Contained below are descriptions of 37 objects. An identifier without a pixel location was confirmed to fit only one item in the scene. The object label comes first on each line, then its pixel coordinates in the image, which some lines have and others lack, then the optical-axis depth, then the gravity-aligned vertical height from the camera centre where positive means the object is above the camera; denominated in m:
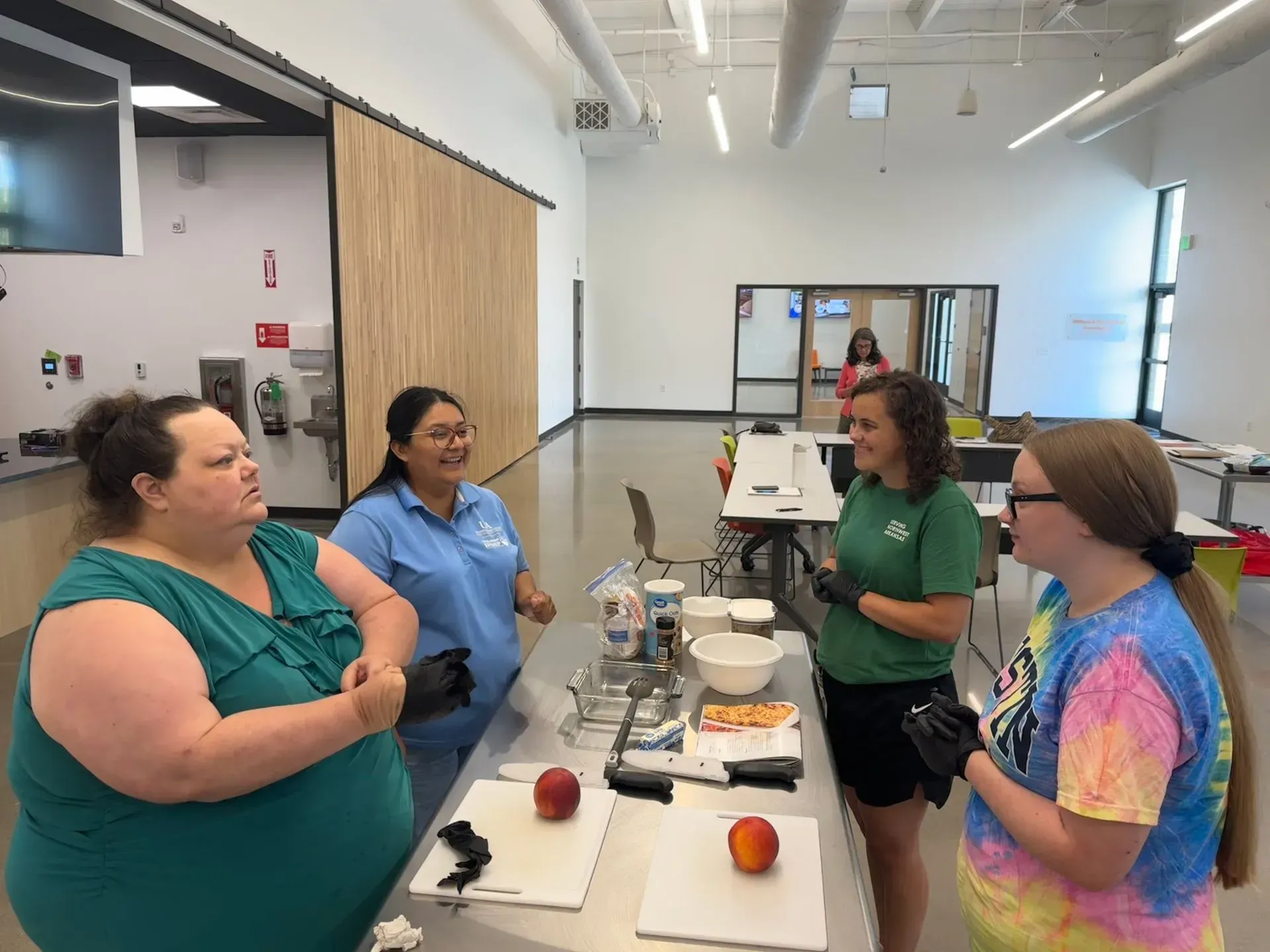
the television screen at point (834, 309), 16.67 +0.58
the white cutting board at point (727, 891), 1.19 -0.82
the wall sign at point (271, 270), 6.38 +0.43
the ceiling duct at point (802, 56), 6.50 +2.49
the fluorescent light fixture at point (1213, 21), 5.60 +2.28
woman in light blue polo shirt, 1.96 -0.54
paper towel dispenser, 6.32 -0.13
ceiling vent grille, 11.44 +2.93
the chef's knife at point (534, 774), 1.58 -0.82
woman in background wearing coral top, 7.30 -0.15
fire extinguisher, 6.49 -0.60
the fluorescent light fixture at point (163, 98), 5.13 +1.41
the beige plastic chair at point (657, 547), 4.69 -1.21
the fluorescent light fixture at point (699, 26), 6.35 +2.46
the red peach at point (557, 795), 1.42 -0.78
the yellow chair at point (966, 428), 7.38 -0.77
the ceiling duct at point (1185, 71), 7.10 +2.67
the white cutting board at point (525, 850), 1.27 -0.83
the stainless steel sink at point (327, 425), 6.38 -0.72
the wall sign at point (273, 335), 6.43 -0.06
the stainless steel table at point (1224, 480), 5.36 -0.85
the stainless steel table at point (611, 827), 1.20 -0.84
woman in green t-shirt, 1.95 -0.66
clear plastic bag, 2.05 -0.69
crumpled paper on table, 1.17 -0.83
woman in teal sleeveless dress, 1.09 -0.55
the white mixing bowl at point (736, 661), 1.91 -0.75
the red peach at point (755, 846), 1.29 -0.77
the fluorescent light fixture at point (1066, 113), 8.79 +2.51
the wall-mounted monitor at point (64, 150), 3.68 +0.80
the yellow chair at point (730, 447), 5.95 -0.79
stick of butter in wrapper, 1.68 -0.80
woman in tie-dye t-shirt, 1.07 -0.51
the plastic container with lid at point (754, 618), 2.15 -0.71
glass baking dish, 1.84 -0.80
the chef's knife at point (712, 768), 1.57 -0.80
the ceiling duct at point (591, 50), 6.48 +2.50
